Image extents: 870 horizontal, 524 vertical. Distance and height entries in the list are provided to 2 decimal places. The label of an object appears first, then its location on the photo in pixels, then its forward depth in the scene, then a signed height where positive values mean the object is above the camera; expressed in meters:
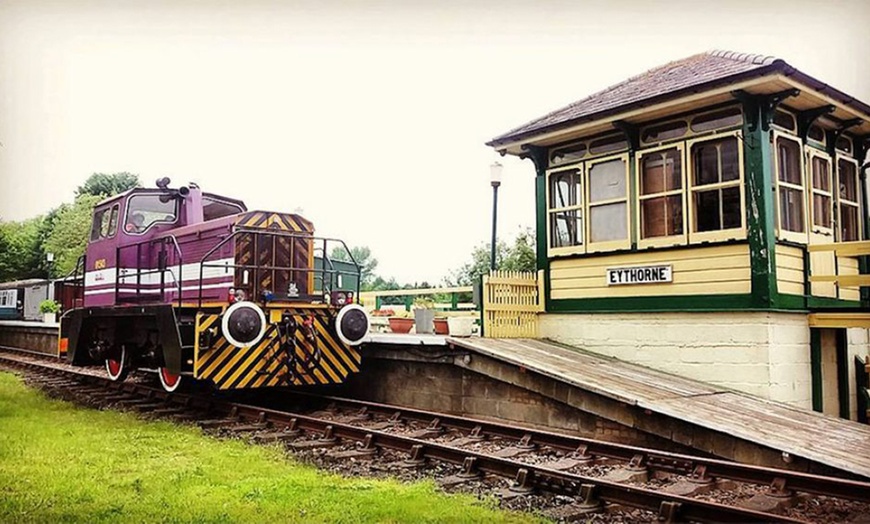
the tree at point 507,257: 18.52 +1.43
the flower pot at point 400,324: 12.47 -0.28
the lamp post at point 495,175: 12.44 +2.35
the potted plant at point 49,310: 21.64 -0.02
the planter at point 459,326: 10.52 -0.27
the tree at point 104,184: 42.69 +7.64
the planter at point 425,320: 12.18 -0.21
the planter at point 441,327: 11.76 -0.32
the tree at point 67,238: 31.06 +3.28
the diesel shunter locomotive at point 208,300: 8.65 +0.12
